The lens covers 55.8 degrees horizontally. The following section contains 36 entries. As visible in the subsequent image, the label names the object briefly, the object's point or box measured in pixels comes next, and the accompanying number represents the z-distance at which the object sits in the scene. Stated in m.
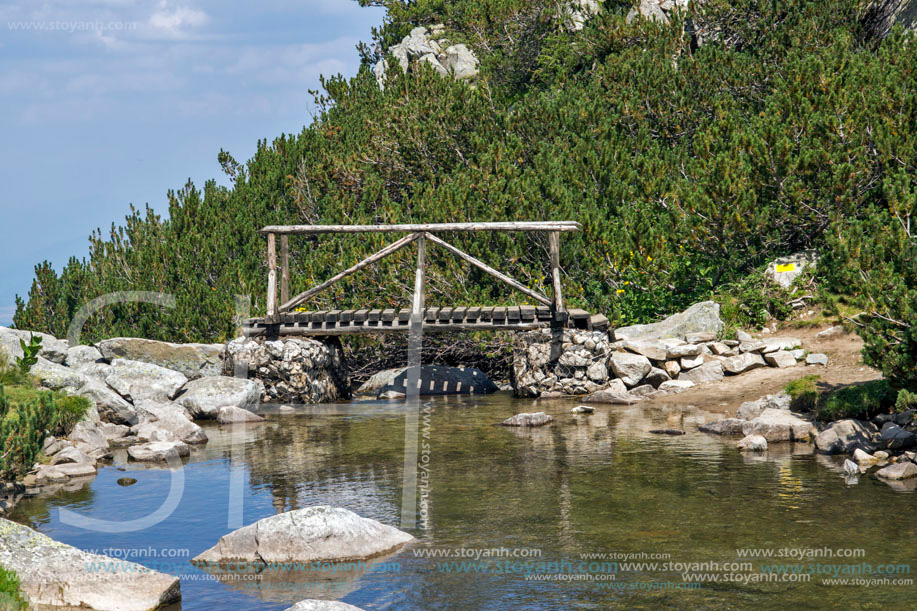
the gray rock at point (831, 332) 18.92
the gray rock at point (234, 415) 17.30
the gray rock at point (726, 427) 14.09
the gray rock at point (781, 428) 13.35
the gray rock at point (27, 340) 19.39
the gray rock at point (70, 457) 12.86
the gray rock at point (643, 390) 18.57
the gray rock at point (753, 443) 12.71
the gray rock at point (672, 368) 19.31
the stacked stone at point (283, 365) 20.03
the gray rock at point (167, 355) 21.39
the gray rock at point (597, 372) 19.59
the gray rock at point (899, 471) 10.68
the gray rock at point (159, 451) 13.59
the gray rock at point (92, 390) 15.91
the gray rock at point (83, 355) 21.70
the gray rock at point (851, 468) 11.16
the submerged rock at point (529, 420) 15.81
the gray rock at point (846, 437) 12.26
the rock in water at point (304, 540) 8.26
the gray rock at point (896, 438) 11.70
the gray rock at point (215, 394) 17.80
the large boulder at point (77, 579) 6.95
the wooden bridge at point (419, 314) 19.73
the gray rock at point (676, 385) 18.41
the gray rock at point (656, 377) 19.08
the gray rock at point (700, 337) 19.89
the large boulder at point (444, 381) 21.80
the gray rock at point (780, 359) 18.06
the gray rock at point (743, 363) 18.44
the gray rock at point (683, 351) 19.27
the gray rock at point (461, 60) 42.84
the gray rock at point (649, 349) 19.44
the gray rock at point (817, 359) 17.53
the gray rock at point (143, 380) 18.13
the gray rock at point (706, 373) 18.53
